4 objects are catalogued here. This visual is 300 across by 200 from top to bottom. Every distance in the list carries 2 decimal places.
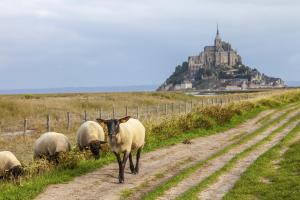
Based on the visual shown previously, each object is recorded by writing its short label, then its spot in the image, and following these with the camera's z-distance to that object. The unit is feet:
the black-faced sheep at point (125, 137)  50.26
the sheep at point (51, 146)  61.28
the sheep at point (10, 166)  54.29
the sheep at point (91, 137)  65.31
